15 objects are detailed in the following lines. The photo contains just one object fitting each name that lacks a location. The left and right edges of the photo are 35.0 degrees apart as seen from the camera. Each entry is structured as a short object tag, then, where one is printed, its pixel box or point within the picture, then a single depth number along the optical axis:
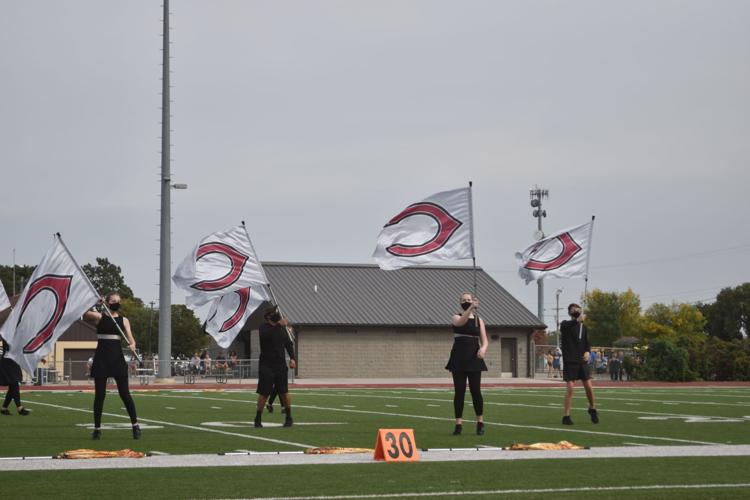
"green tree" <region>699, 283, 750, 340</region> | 126.12
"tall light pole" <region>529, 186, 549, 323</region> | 75.83
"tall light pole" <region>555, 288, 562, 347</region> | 136.01
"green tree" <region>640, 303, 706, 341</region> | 109.81
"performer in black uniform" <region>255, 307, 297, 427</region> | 18.83
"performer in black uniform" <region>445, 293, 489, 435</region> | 16.59
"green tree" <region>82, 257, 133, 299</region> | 148.88
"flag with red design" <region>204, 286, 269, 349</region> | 30.69
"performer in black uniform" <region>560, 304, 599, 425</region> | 18.89
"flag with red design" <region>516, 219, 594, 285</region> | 25.72
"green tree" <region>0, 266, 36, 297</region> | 126.12
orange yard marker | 12.73
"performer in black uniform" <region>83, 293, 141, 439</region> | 15.62
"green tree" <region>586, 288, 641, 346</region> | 119.81
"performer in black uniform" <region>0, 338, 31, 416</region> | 22.89
